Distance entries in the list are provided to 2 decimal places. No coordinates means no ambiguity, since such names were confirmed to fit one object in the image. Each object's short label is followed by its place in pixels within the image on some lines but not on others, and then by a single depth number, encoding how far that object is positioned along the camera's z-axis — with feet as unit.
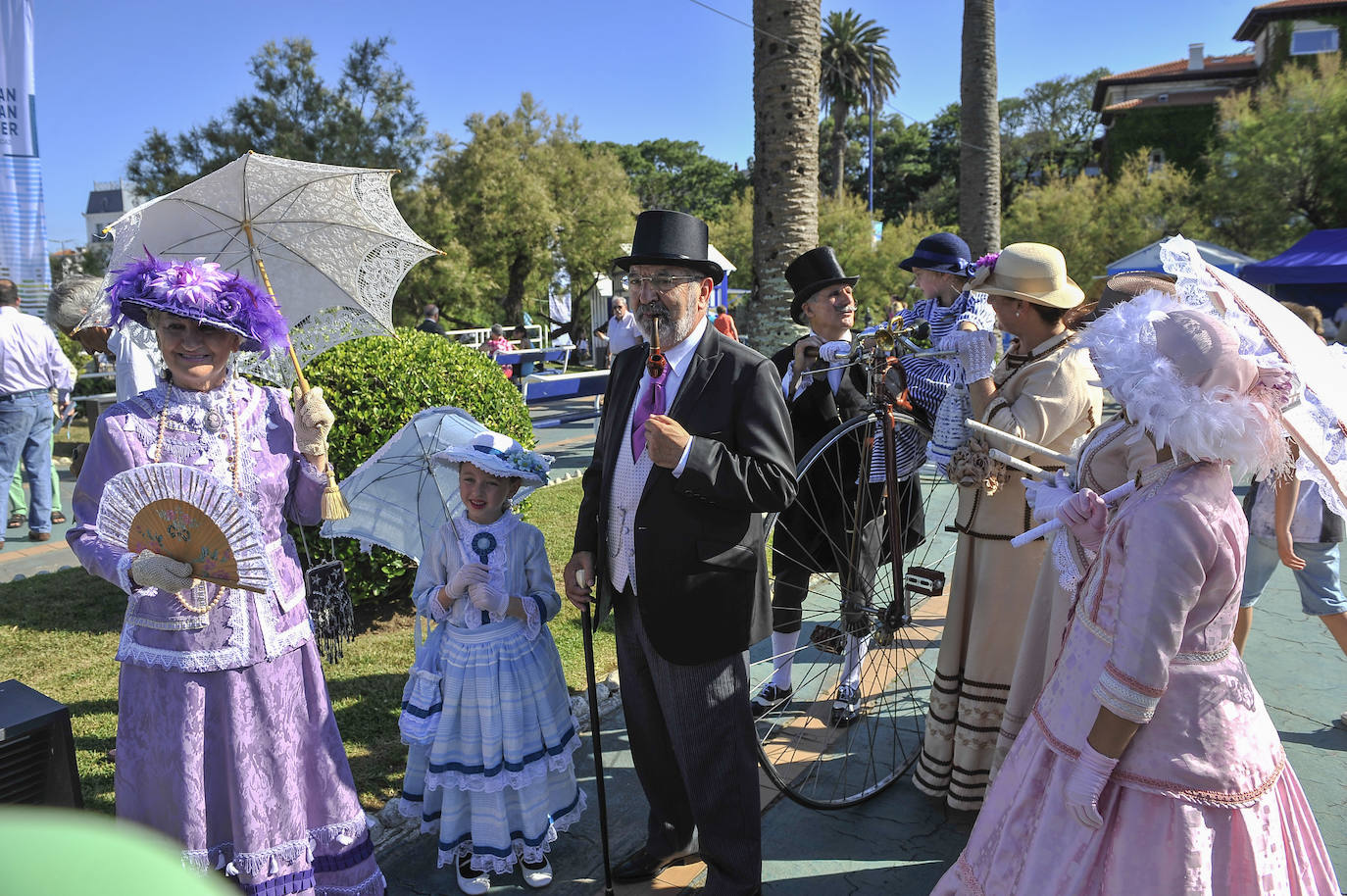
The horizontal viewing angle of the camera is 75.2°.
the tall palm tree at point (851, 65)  148.97
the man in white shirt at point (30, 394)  24.07
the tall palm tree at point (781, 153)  23.61
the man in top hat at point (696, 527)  9.36
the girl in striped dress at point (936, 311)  12.86
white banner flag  32.60
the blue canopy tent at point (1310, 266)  57.31
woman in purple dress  8.75
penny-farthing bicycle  12.14
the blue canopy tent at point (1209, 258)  33.44
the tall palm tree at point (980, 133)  41.57
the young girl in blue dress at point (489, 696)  10.46
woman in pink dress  6.93
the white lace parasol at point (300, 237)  11.07
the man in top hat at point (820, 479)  14.10
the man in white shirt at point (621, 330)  50.44
